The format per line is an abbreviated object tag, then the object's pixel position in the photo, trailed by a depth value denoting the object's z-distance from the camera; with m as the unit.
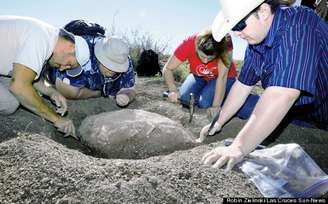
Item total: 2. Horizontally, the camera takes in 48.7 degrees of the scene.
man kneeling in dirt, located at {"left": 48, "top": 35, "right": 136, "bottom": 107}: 3.37
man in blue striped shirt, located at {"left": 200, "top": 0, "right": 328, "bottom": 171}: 1.79
